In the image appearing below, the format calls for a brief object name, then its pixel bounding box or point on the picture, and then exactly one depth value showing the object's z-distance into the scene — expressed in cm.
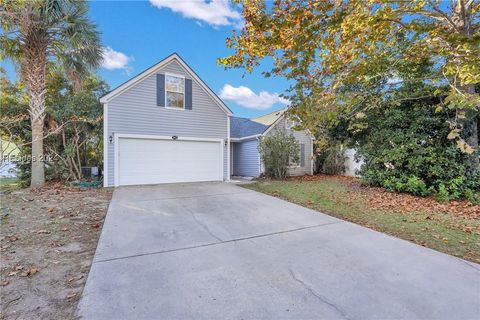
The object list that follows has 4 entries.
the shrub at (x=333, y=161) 1591
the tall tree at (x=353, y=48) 493
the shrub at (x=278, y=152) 1278
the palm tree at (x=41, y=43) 864
